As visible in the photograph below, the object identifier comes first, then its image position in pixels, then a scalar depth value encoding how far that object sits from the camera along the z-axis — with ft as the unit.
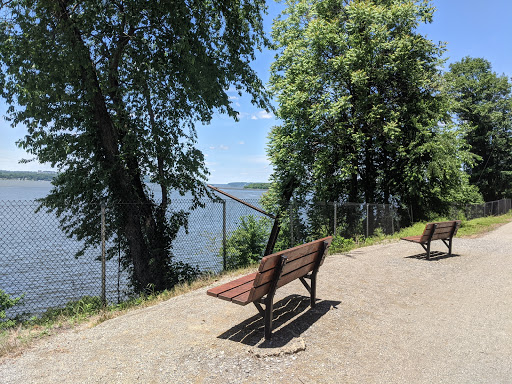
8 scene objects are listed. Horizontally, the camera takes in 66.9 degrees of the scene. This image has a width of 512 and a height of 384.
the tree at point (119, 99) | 25.99
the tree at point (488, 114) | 131.95
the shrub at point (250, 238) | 46.19
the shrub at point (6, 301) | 23.61
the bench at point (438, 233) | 30.12
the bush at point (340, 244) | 34.90
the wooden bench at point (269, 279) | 13.16
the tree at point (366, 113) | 59.62
